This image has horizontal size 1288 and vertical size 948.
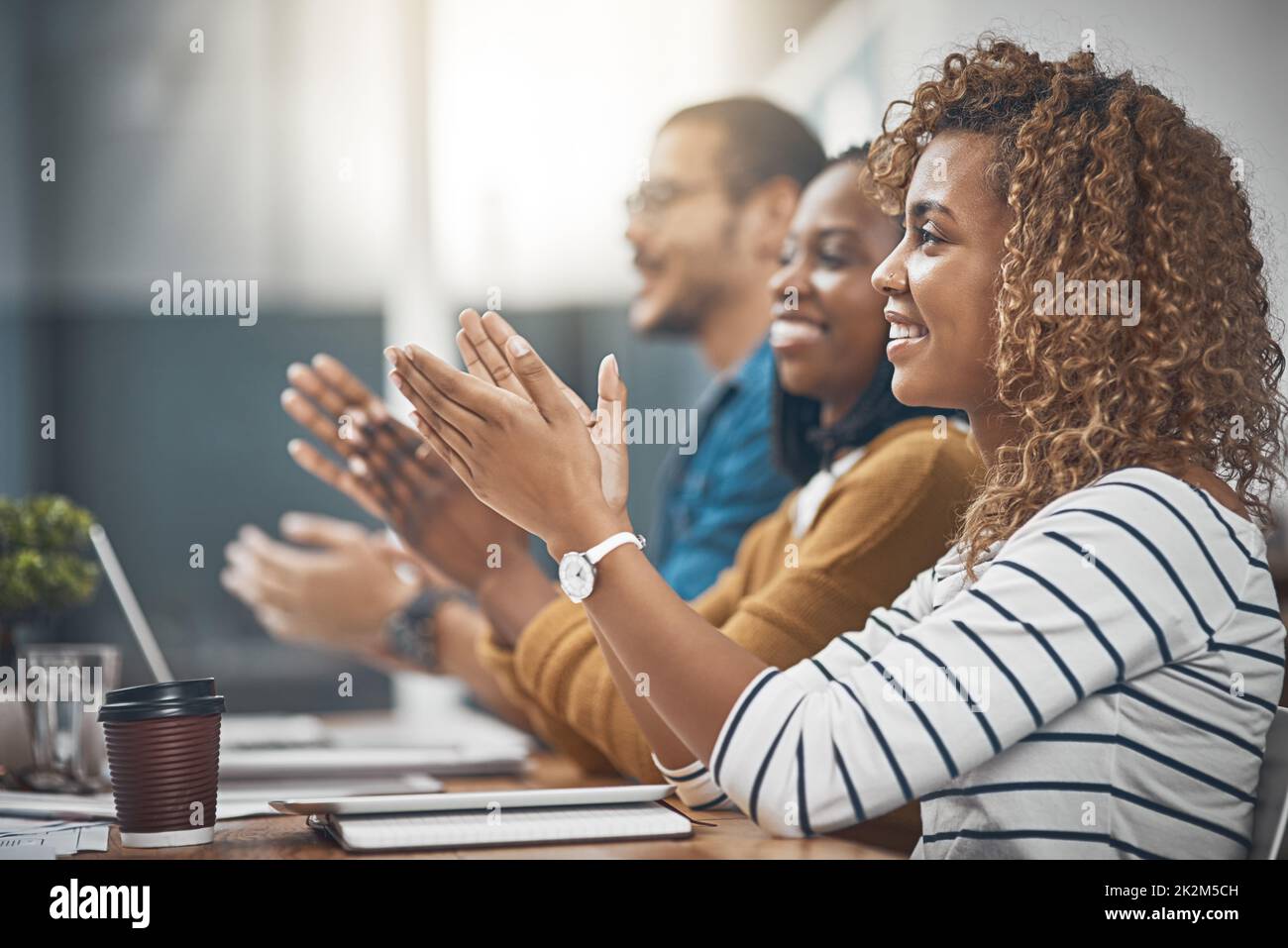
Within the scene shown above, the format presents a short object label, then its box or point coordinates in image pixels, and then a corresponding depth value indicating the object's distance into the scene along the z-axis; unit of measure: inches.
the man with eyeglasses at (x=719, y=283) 69.1
